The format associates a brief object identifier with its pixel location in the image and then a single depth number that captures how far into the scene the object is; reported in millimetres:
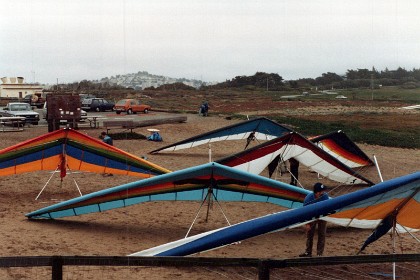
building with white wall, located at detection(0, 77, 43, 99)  84688
